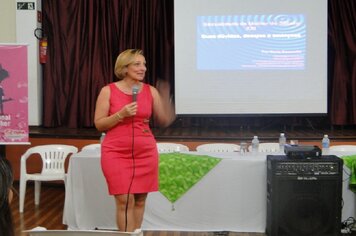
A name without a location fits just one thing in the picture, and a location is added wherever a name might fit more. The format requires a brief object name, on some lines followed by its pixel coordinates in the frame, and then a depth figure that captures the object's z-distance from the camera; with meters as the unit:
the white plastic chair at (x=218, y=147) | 4.74
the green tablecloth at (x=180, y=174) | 3.76
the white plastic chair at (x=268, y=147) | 4.69
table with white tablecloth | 3.78
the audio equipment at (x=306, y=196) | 3.53
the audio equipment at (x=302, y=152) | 3.58
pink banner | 4.74
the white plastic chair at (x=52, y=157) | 4.88
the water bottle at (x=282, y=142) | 4.24
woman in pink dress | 2.72
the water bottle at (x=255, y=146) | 4.03
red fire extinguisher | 6.04
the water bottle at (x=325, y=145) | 4.07
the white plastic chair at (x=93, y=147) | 4.38
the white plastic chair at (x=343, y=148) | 4.41
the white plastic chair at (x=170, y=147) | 4.49
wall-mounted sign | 5.96
